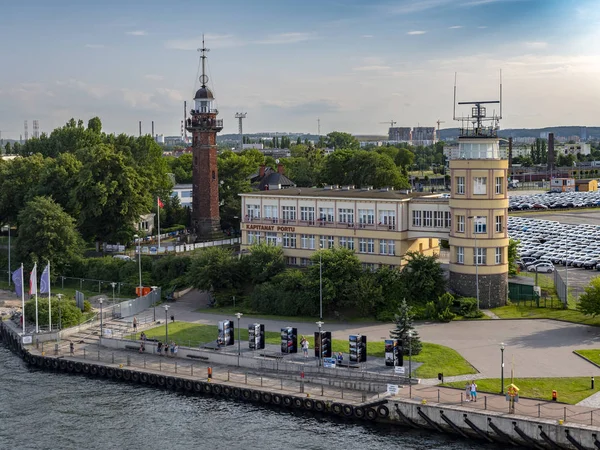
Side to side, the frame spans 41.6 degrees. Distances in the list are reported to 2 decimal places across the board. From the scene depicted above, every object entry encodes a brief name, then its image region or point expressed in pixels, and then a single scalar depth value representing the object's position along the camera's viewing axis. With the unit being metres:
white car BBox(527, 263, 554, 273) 87.72
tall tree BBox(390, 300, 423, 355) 54.91
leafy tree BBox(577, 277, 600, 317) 60.00
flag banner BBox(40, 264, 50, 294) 63.62
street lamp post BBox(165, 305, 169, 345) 59.62
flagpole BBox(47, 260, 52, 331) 65.40
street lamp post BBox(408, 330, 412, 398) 48.39
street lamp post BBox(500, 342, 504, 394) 46.56
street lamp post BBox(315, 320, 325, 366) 54.31
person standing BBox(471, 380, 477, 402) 46.22
